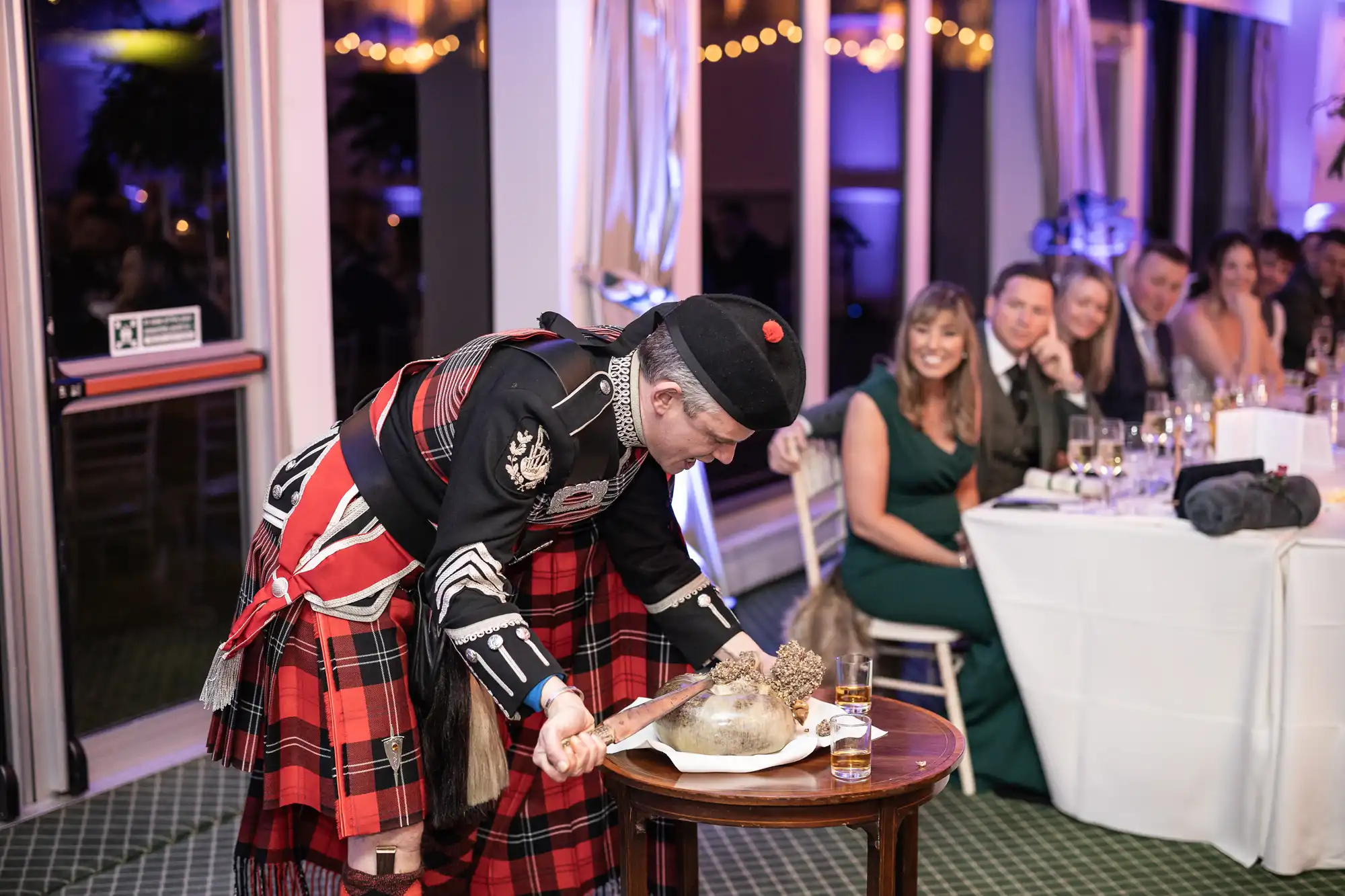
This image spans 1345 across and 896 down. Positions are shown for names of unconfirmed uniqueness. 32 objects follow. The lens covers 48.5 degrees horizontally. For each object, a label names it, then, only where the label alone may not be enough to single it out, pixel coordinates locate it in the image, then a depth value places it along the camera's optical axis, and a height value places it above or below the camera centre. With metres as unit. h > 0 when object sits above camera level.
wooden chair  3.56 -0.88
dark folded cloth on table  3.08 -0.51
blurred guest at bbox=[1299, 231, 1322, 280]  7.09 +0.02
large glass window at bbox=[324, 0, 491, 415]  4.65 +0.27
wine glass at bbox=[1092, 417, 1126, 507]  3.37 -0.43
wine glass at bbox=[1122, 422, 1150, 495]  3.59 -0.48
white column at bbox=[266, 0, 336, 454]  3.74 +0.10
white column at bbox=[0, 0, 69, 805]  3.18 -0.46
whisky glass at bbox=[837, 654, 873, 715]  2.13 -0.60
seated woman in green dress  3.54 -0.61
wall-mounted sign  3.57 -0.16
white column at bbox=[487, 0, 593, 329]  4.32 +0.34
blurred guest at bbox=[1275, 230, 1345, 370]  6.83 -0.19
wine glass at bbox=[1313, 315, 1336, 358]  5.55 -0.31
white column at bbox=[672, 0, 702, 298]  5.20 +0.14
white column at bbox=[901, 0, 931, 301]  6.86 +0.46
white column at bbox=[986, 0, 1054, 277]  7.46 +0.60
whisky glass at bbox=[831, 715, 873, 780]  1.94 -0.63
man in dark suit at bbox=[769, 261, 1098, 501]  4.05 -0.33
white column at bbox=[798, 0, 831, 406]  6.12 +0.30
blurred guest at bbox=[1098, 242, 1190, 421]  5.04 -0.27
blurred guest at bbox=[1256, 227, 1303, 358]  6.69 -0.02
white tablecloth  3.06 -0.87
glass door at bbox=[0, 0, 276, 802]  3.29 -0.06
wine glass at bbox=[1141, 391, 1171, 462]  3.72 -0.43
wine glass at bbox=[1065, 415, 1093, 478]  3.48 -0.43
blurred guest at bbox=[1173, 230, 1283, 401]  5.70 -0.25
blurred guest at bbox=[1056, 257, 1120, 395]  4.62 -0.19
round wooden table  1.88 -0.67
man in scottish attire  1.88 -0.49
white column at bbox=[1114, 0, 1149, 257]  9.02 +0.90
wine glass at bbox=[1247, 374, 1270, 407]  4.52 -0.41
